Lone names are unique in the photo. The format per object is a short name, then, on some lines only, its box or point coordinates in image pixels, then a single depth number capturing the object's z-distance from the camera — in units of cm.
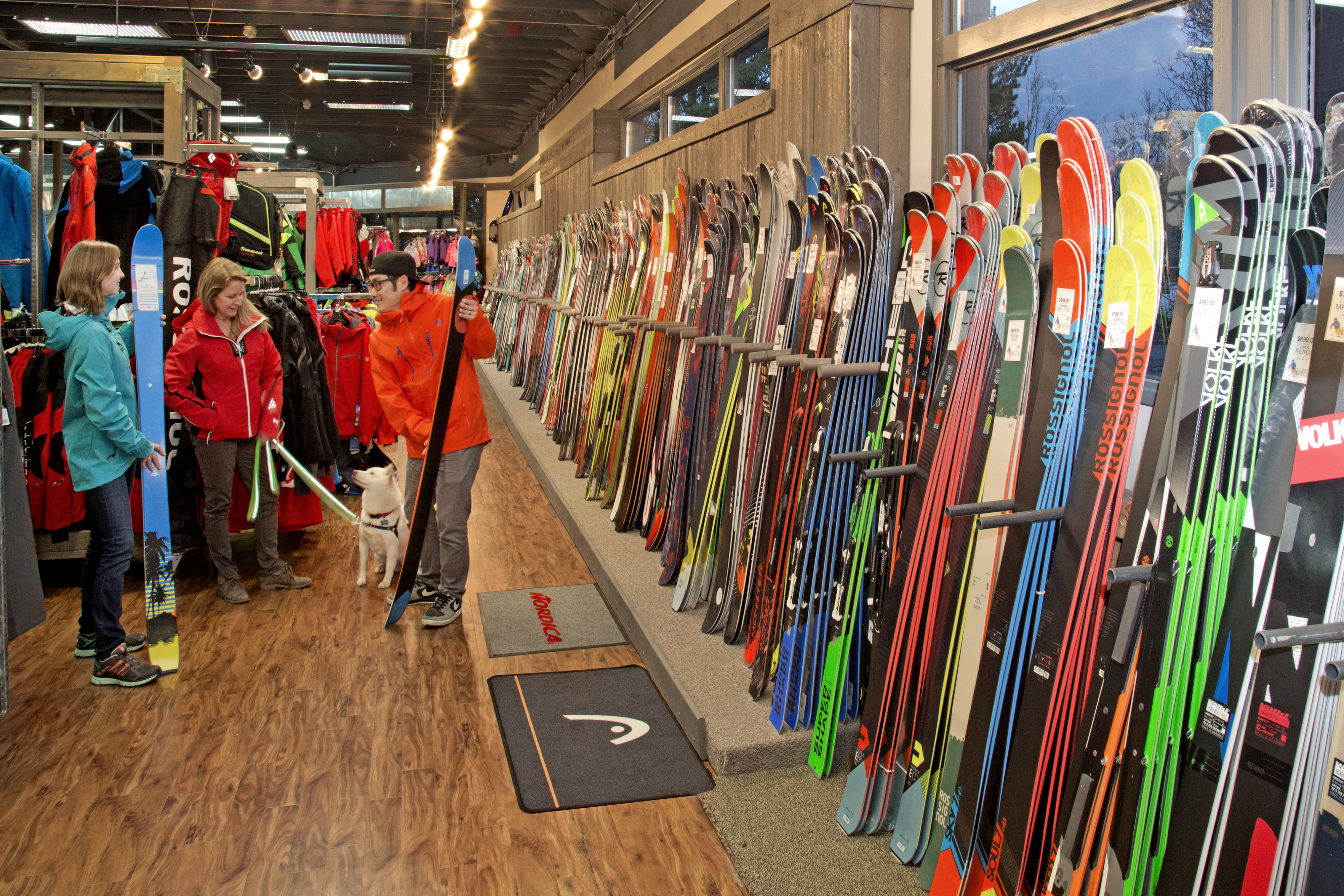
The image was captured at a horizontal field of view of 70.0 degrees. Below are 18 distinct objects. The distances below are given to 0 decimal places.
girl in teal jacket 310
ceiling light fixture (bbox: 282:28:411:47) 1009
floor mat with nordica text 372
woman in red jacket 394
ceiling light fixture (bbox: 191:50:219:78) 1044
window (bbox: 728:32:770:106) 496
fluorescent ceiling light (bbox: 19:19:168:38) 890
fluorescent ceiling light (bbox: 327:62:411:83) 1199
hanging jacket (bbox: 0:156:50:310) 407
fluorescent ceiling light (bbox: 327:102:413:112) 1480
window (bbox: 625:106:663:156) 756
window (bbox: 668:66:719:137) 584
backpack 482
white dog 429
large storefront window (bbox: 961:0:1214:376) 227
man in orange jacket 376
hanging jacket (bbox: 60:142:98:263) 416
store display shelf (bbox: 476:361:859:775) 272
